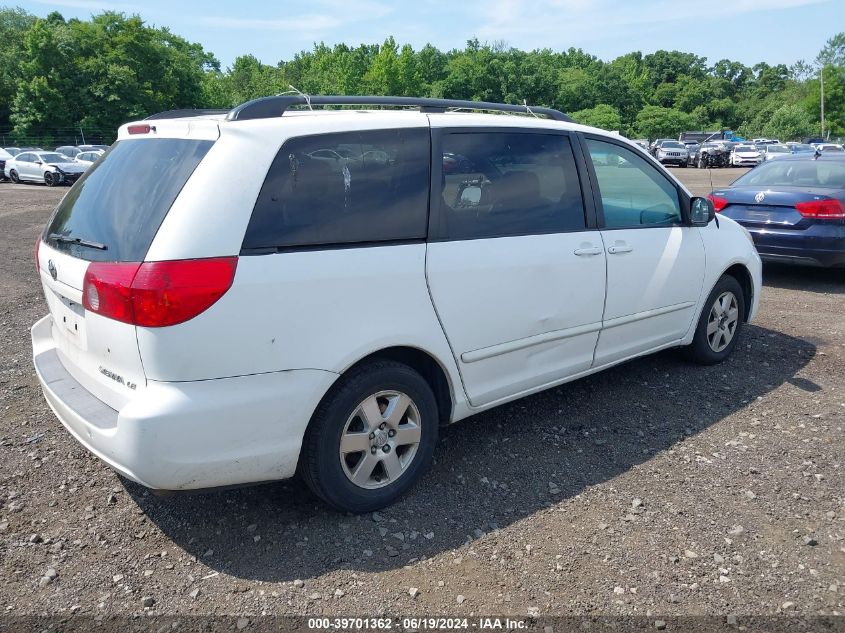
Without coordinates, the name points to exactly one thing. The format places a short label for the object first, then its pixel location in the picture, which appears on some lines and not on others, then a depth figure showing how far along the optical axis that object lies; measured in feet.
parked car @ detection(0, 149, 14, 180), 102.68
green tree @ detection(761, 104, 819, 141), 249.34
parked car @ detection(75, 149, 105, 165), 94.79
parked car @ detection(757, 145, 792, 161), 135.89
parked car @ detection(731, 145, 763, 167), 141.18
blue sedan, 26.16
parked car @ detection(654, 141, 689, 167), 147.74
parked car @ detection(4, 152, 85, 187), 91.35
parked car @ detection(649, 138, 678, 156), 148.83
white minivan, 9.16
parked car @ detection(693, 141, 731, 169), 142.10
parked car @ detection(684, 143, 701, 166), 150.61
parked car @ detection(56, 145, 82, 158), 106.47
